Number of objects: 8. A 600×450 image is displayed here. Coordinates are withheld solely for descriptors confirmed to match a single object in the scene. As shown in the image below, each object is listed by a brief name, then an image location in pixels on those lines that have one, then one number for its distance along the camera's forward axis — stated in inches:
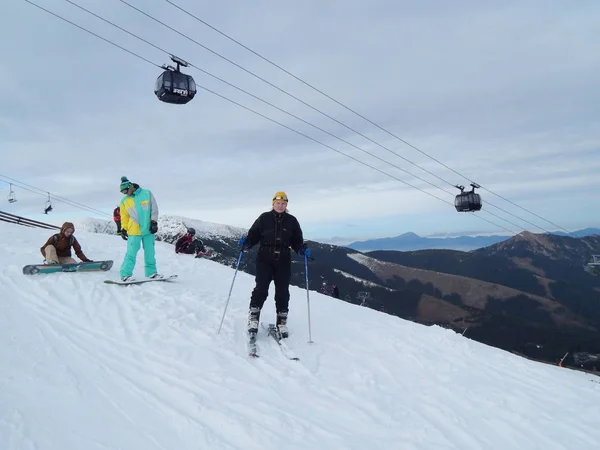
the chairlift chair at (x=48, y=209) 1457.9
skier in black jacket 270.5
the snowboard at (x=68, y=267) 370.9
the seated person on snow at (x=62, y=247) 399.2
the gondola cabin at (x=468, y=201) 1115.9
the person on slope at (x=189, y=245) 698.2
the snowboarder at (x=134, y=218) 362.3
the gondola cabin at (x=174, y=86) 526.0
